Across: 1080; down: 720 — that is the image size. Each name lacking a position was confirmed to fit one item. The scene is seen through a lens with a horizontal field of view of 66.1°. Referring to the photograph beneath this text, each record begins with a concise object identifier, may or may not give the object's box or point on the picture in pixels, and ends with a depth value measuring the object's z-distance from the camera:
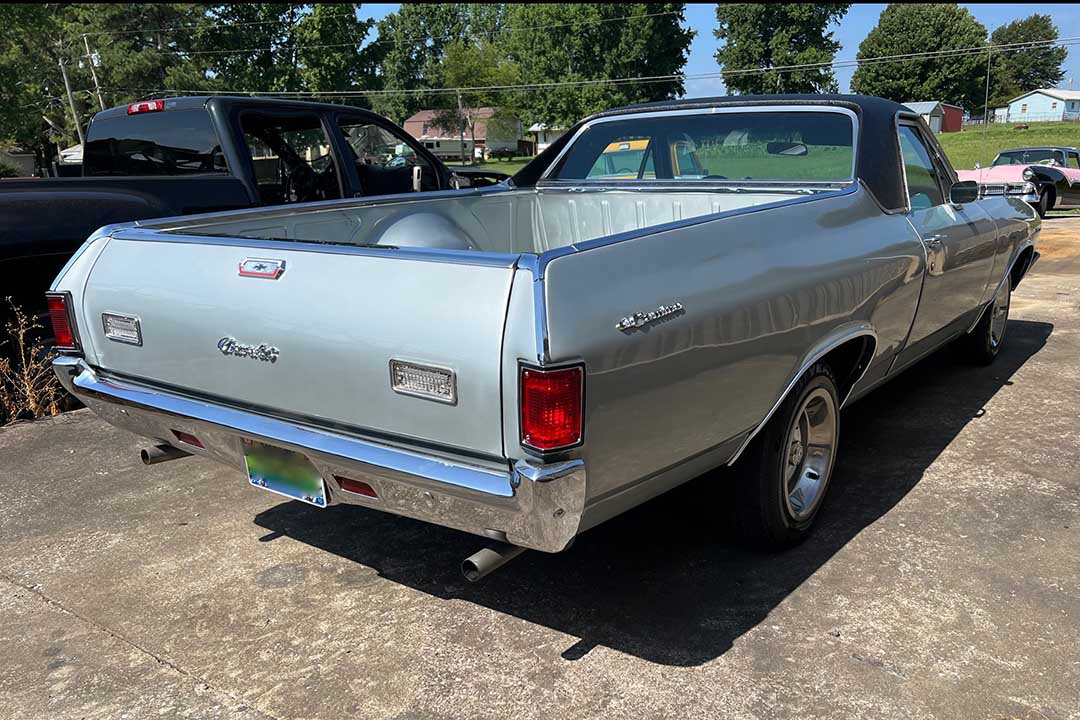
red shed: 68.35
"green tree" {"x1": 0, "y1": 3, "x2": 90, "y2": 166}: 23.98
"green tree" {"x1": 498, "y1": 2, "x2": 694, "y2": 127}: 67.56
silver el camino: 2.16
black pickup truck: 4.54
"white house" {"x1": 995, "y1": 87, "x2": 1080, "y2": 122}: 90.75
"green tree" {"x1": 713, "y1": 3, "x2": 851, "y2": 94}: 72.38
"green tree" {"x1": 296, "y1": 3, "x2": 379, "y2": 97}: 61.03
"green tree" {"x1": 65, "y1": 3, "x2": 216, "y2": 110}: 49.03
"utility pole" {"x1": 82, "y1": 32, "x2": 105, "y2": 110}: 48.46
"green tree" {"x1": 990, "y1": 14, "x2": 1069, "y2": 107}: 103.25
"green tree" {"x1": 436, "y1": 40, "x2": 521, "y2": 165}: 72.25
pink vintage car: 15.18
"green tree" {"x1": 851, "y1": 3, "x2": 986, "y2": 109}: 73.94
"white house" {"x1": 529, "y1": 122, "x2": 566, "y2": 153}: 74.12
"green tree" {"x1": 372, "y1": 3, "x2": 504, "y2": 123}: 80.00
